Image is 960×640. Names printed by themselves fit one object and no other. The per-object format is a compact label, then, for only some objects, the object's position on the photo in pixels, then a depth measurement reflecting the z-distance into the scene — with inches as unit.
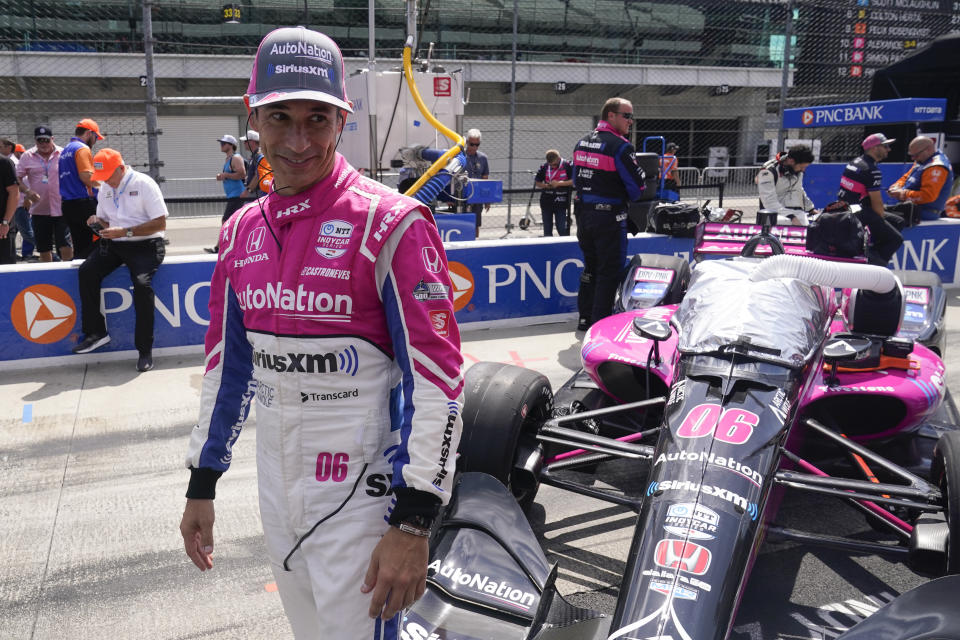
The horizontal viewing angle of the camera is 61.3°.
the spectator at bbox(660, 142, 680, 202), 549.6
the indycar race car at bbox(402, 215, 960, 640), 96.7
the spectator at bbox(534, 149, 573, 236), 474.9
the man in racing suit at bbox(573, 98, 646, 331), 267.7
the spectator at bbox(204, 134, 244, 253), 407.2
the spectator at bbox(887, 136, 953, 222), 374.0
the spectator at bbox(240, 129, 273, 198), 310.3
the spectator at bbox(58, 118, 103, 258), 315.6
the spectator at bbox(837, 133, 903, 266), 319.0
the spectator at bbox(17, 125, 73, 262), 365.7
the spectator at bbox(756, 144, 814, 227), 361.7
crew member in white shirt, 240.4
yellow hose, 307.1
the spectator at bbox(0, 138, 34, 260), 394.0
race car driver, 66.8
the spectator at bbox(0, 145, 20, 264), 295.3
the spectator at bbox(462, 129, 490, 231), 473.1
